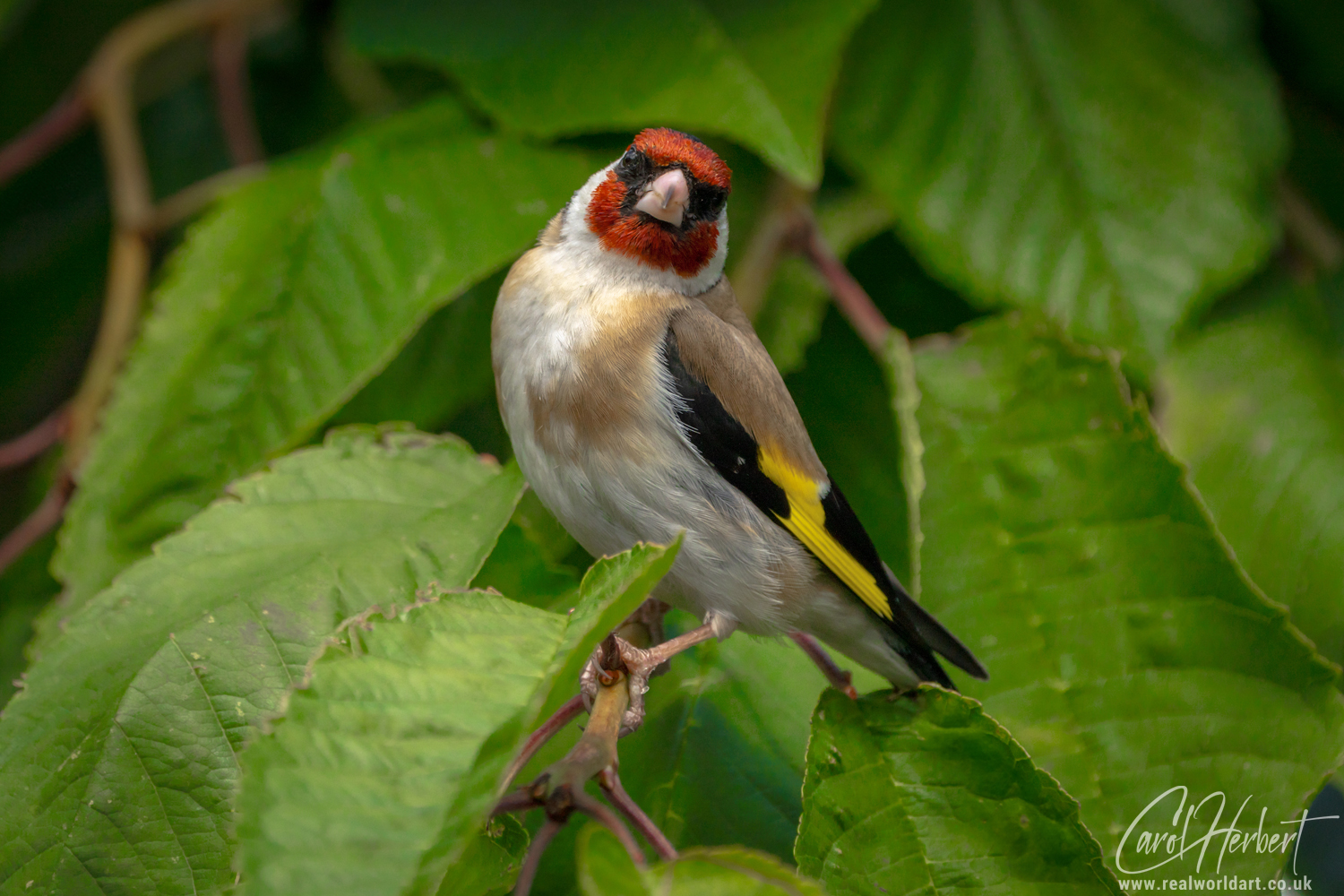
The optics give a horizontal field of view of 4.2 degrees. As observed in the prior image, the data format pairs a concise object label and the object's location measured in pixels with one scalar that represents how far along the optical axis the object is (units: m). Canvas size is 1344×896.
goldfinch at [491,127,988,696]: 3.13
